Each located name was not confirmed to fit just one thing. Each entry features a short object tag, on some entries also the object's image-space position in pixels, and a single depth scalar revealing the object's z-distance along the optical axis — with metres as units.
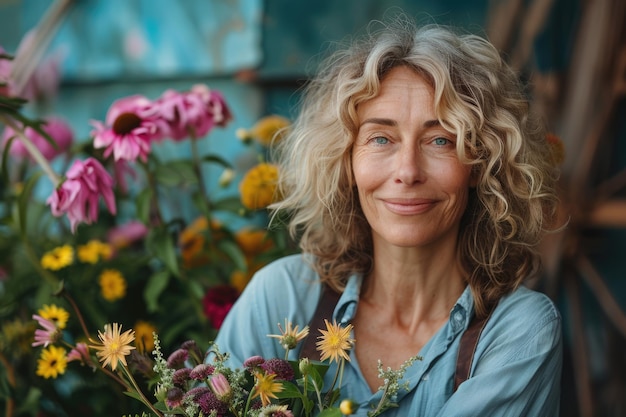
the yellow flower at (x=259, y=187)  1.96
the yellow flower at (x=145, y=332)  2.06
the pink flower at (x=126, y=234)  2.36
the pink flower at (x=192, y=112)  1.98
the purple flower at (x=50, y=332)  1.46
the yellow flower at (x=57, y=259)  1.93
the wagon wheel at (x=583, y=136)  2.62
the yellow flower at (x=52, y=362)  1.73
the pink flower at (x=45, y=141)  2.21
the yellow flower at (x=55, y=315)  1.70
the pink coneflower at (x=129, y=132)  1.84
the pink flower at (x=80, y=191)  1.73
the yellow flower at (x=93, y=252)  2.10
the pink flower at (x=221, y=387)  1.21
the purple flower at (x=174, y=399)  1.23
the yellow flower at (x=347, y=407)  1.13
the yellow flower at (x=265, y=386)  1.23
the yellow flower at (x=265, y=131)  2.20
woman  1.55
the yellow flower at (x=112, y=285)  2.06
